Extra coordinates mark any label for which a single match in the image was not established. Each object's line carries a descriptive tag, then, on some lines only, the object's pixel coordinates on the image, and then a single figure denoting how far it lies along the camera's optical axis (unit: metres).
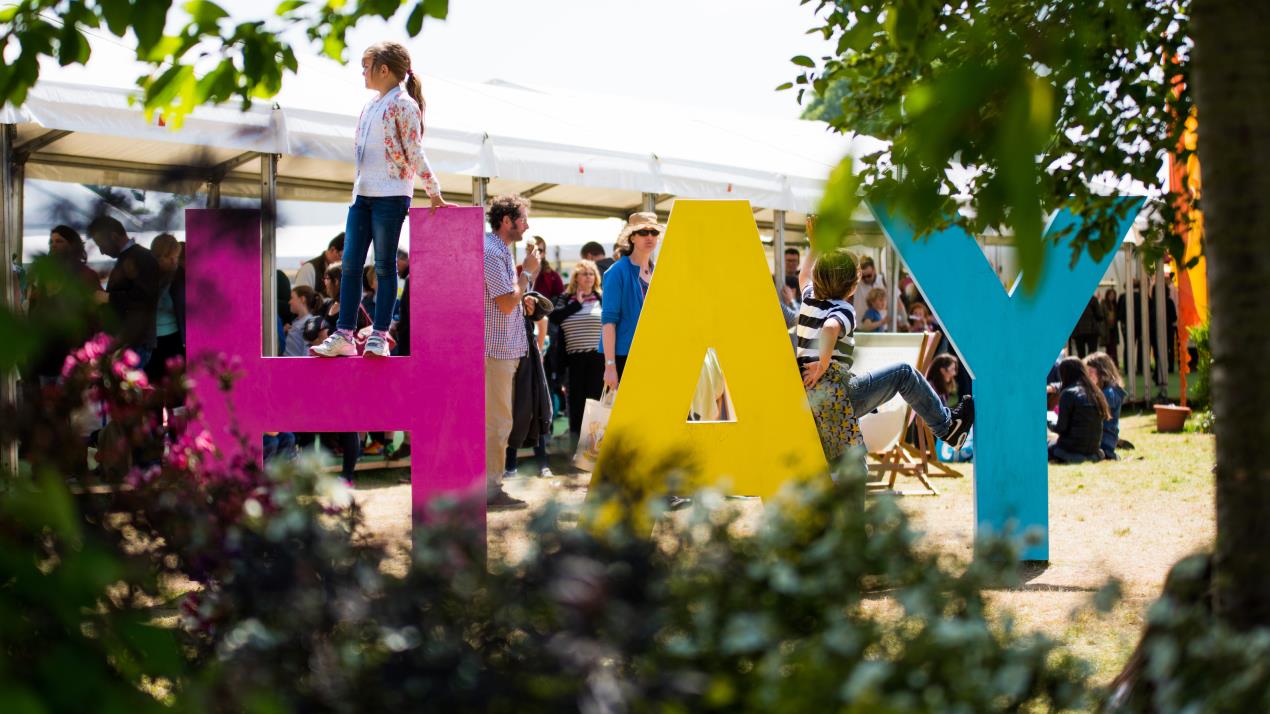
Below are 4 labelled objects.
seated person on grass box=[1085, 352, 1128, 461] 11.73
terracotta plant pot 14.07
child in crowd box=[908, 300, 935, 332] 14.86
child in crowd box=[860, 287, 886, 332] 13.16
